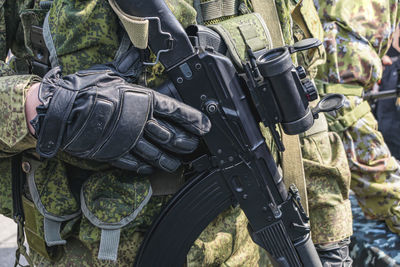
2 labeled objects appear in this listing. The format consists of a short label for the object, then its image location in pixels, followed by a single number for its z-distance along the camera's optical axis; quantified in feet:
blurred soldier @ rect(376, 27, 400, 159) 12.32
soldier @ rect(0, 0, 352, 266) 2.56
